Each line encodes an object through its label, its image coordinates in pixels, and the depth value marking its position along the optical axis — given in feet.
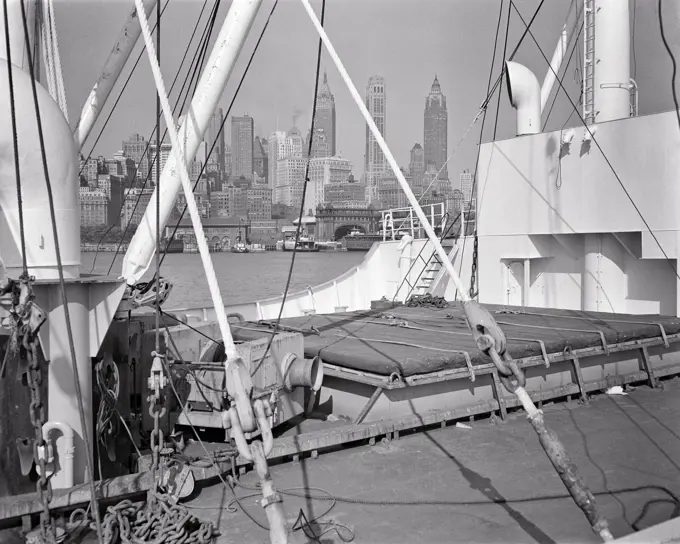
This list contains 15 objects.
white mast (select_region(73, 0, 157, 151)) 26.25
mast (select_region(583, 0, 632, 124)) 39.24
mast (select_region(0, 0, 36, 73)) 17.48
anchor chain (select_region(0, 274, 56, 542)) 11.51
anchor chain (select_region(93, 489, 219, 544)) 13.03
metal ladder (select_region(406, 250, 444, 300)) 49.35
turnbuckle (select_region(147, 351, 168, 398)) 15.40
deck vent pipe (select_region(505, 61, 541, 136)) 42.01
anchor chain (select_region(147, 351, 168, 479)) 14.25
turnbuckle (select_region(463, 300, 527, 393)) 12.42
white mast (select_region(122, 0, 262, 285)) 21.21
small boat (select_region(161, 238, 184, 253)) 394.32
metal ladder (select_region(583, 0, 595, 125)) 39.83
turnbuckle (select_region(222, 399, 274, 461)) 10.18
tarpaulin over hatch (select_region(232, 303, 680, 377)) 22.20
